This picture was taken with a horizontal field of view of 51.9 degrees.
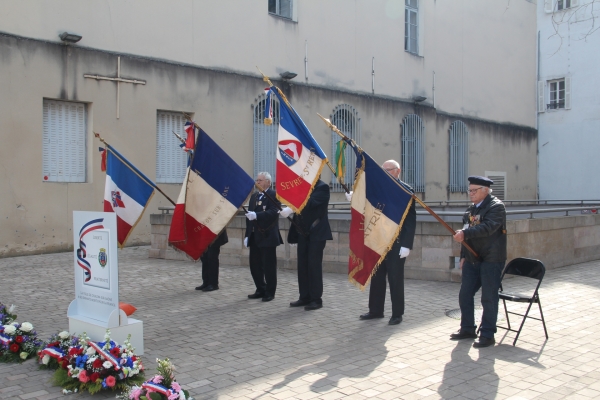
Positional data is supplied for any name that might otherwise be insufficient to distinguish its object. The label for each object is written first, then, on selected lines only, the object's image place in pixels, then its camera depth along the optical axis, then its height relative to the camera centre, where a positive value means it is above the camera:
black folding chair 6.51 -0.92
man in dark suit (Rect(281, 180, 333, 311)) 8.27 -0.57
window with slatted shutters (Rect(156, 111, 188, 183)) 16.45 +1.10
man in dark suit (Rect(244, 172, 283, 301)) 8.72 -0.67
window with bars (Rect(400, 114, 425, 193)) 22.47 +1.37
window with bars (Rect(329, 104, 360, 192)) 20.05 +2.08
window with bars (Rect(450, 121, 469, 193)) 24.45 +1.34
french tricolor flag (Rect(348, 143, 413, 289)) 7.14 -0.29
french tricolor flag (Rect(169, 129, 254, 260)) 8.34 -0.11
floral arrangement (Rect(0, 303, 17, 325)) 6.34 -1.30
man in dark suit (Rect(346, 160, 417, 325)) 7.38 -1.01
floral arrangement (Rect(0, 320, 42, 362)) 5.84 -1.46
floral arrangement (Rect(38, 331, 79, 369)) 5.45 -1.43
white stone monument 5.82 -0.92
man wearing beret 6.26 -0.57
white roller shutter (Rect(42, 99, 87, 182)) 14.41 +1.18
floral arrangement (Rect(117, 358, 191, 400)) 4.45 -1.45
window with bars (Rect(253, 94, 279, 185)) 18.17 +1.47
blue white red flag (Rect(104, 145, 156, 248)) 9.98 -0.06
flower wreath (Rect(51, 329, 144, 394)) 4.95 -1.45
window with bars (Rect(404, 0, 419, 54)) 23.11 +6.21
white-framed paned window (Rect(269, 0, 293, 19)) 19.09 +5.66
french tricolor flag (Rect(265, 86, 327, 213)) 7.83 +0.39
